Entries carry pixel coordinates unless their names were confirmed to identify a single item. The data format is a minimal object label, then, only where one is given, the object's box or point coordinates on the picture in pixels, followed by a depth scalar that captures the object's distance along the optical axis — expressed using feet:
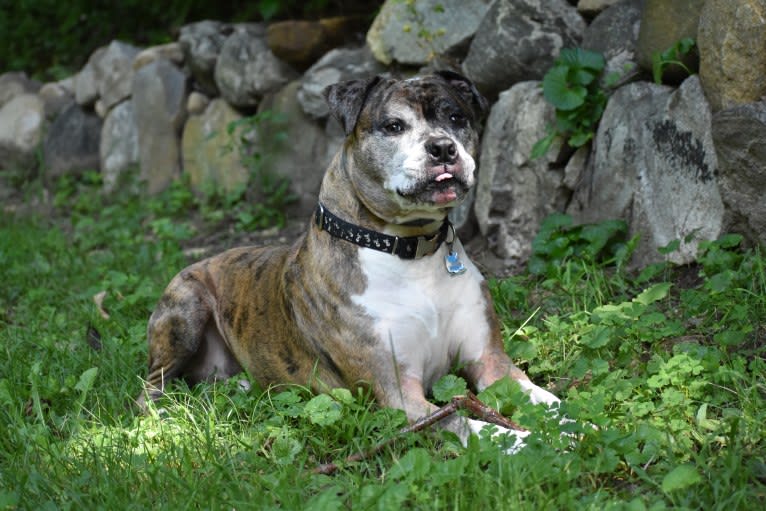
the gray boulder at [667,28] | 14.26
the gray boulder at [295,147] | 21.85
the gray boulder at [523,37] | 16.89
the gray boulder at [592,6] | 16.38
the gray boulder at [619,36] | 15.52
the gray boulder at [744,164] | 12.60
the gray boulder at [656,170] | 13.97
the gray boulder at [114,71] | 27.12
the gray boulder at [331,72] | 20.47
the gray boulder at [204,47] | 24.39
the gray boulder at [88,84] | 27.94
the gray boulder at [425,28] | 18.39
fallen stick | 9.93
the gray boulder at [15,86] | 30.01
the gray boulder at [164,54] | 25.81
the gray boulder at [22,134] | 28.66
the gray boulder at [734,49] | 12.66
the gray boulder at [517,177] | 16.49
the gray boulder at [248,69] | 22.75
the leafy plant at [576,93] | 15.55
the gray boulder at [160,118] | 25.62
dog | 11.11
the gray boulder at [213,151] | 23.66
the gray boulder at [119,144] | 26.86
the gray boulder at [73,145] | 28.02
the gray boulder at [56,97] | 28.86
